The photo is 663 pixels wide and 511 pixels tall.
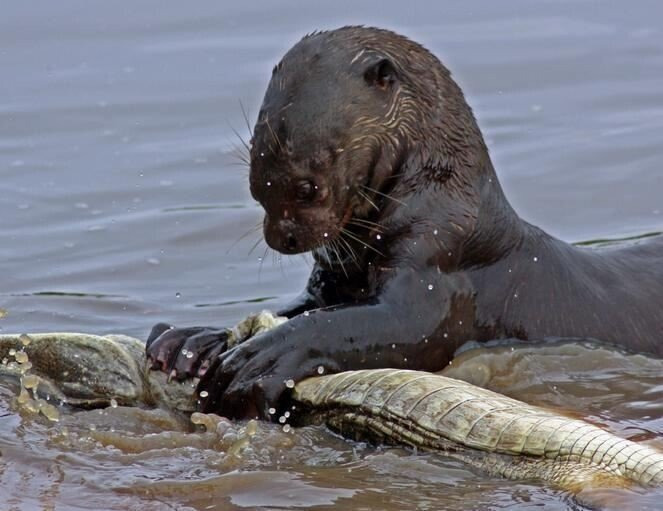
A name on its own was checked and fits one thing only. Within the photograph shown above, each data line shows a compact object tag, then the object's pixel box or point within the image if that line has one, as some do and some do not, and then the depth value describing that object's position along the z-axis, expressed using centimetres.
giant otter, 1372
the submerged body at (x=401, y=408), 1194
